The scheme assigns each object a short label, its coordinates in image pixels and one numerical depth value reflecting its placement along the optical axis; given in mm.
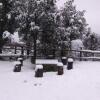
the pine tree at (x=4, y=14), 7455
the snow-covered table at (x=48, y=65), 5792
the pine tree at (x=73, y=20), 7970
